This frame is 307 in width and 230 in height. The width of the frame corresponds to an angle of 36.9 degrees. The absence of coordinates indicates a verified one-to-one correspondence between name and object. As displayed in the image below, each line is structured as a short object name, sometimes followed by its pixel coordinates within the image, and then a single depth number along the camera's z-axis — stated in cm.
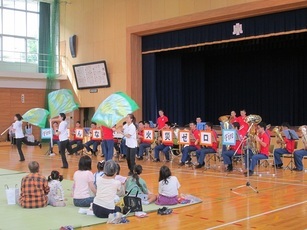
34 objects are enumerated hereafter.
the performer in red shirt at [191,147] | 1359
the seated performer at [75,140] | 1714
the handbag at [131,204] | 703
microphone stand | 916
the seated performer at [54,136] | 1721
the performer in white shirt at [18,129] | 1454
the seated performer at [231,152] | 1196
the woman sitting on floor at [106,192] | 669
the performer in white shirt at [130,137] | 1113
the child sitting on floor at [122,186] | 802
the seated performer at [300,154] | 1209
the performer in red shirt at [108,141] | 1225
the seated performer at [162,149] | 1471
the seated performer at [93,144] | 1660
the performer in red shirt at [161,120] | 1761
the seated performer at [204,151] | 1298
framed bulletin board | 2164
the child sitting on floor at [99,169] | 805
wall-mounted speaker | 2338
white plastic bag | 776
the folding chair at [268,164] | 1190
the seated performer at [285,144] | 1227
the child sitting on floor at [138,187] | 752
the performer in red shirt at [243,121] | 1256
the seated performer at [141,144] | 1548
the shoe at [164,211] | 709
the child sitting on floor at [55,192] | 759
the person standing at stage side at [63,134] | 1286
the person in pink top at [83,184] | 744
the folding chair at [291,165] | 1266
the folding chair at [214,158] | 1328
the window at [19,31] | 2491
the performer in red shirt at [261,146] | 1124
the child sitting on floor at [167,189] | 763
